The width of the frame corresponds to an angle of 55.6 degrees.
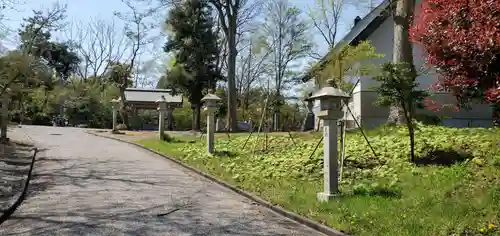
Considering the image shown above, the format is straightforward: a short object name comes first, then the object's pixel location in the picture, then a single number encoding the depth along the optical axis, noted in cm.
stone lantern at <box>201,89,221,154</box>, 1480
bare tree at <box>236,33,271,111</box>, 4712
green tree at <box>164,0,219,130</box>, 3231
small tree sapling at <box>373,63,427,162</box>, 989
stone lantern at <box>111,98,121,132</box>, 2745
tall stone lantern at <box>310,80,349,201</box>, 795
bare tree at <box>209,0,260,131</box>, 2797
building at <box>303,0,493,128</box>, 1873
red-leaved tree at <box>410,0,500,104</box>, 505
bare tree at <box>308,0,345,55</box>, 3700
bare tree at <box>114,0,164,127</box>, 3384
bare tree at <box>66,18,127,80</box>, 5322
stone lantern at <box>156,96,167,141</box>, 2045
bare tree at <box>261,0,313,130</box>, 4136
